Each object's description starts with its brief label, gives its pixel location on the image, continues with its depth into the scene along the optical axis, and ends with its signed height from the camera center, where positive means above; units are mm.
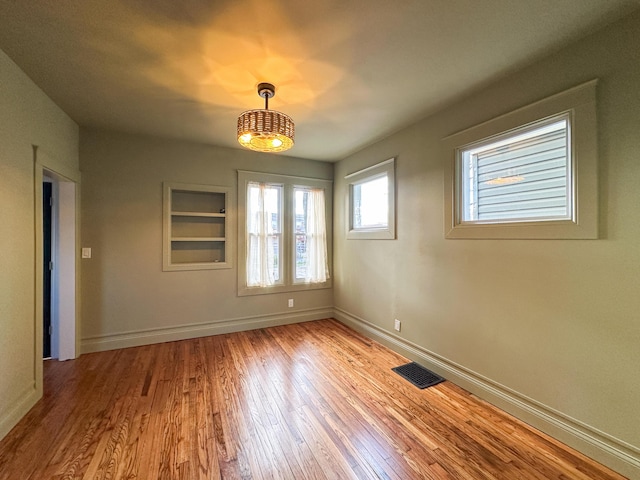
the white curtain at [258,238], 4039 +37
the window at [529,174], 1759 +524
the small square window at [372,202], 3412 +538
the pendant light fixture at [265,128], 2098 +886
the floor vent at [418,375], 2601 -1362
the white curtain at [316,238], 4461 +38
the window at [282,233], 4027 +121
